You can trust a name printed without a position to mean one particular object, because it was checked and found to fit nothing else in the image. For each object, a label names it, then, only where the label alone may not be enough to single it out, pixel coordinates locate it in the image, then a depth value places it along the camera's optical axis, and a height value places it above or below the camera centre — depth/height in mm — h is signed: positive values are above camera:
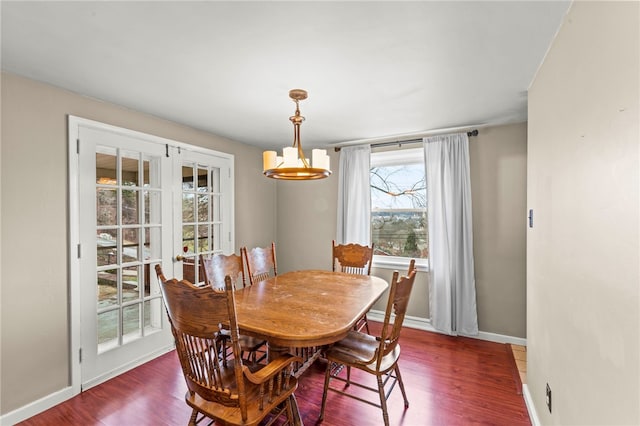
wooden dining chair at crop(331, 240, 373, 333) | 3203 -503
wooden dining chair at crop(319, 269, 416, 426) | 1686 -919
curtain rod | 3537 +857
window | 3676 +71
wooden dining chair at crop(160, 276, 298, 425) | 1278 -721
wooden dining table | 1555 -624
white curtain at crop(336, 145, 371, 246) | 3770 +196
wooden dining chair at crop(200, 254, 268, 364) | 2229 -508
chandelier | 1997 +350
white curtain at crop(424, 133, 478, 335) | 3188 -267
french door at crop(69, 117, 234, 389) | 2328 -190
